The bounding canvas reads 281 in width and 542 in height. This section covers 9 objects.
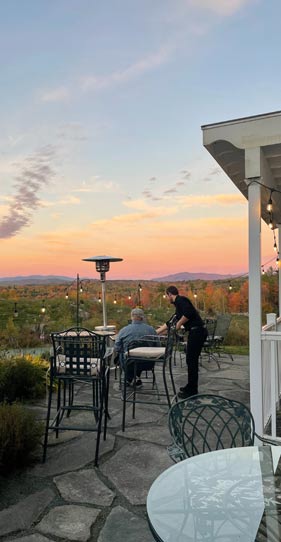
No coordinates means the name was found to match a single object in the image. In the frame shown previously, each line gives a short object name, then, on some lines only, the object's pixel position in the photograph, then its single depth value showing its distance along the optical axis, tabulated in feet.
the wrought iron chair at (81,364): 10.98
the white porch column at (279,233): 19.65
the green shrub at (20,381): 15.34
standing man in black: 15.66
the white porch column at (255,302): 11.07
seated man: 15.35
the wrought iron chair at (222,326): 26.96
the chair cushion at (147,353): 13.46
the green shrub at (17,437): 9.52
